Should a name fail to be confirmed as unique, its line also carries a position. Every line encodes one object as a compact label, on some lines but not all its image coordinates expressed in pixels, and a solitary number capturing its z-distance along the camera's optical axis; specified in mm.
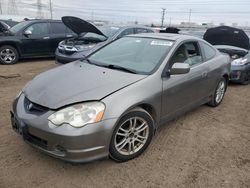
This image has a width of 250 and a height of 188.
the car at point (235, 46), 4886
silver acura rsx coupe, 1903
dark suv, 6263
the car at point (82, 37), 5430
